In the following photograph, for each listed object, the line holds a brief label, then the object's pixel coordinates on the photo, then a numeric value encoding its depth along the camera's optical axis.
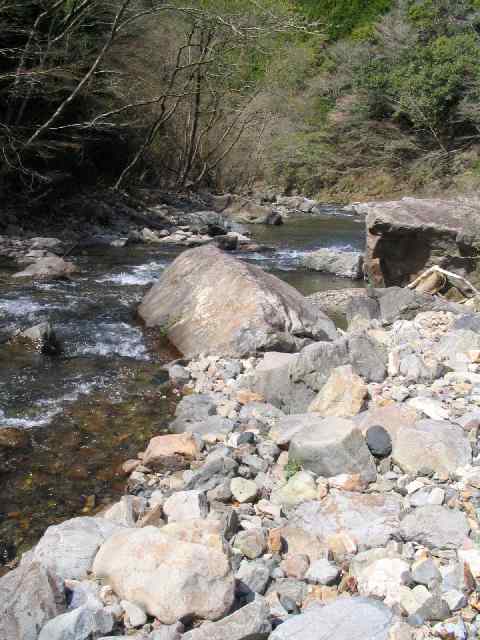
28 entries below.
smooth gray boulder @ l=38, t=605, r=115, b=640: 2.19
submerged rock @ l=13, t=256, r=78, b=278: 9.19
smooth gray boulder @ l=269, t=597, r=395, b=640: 2.11
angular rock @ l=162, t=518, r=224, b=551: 2.50
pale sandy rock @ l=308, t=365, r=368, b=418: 4.04
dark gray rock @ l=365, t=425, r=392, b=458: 3.38
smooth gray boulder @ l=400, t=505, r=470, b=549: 2.61
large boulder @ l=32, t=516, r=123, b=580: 2.64
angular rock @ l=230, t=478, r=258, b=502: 3.31
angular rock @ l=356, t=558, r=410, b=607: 2.38
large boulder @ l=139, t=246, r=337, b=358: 5.98
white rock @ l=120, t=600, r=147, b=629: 2.31
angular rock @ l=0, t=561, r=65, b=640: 2.25
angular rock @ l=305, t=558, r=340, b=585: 2.56
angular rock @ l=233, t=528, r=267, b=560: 2.76
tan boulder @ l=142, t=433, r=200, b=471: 3.90
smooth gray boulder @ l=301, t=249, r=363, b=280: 10.59
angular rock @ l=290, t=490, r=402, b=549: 2.79
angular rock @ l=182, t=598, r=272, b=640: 2.13
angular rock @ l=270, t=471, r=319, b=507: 3.23
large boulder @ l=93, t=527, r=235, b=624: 2.29
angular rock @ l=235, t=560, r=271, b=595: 2.51
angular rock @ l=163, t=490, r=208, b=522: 3.03
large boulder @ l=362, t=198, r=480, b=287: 8.12
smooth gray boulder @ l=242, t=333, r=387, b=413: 4.56
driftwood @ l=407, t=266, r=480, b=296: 7.77
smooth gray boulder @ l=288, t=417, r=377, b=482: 3.31
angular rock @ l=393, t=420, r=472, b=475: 3.16
